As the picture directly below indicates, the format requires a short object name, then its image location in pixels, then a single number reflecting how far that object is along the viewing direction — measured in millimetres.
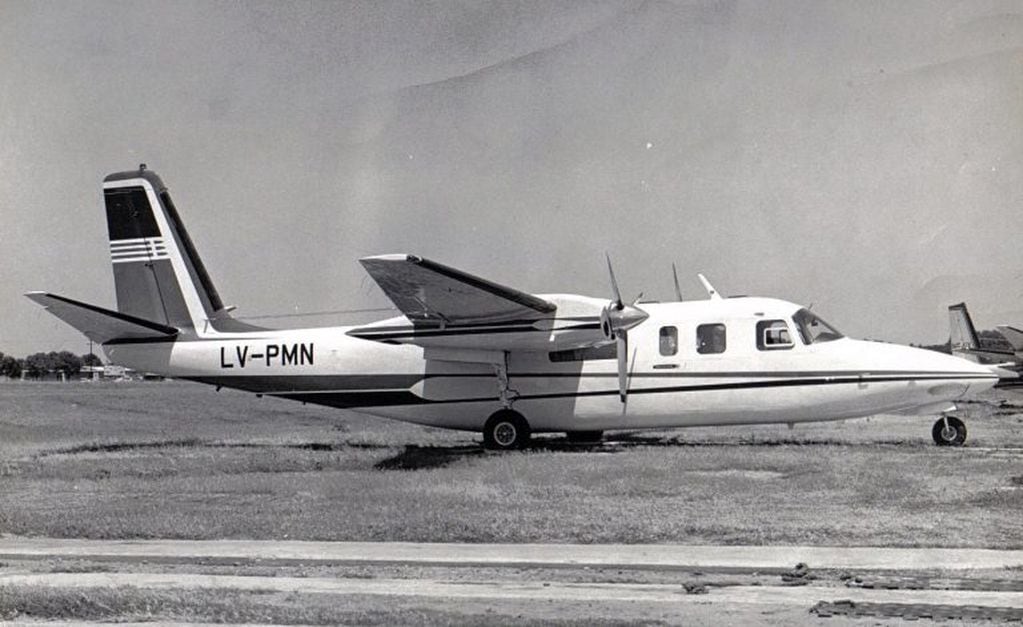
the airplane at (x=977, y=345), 37469
